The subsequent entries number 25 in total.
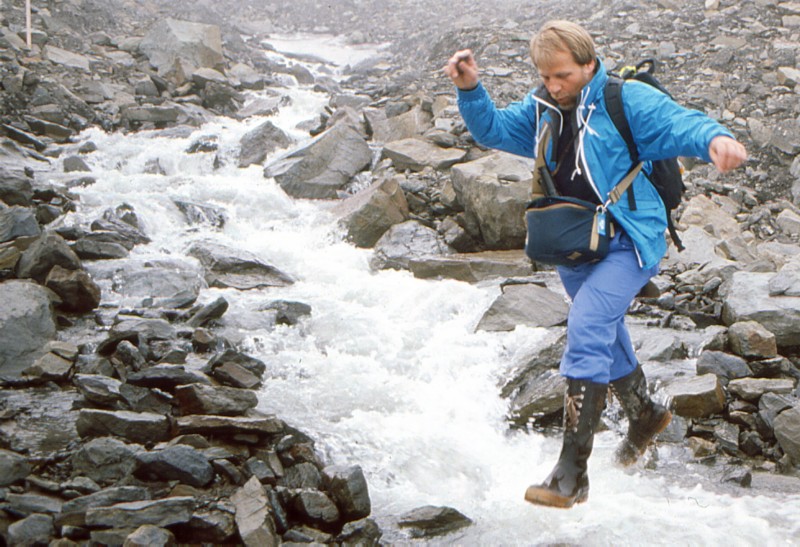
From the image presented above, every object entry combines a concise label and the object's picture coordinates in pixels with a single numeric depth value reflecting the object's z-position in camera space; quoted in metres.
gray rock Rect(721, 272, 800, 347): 6.15
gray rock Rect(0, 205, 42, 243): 7.98
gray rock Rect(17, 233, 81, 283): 7.21
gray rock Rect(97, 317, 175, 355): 6.08
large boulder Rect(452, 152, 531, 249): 9.38
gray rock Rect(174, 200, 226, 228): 10.91
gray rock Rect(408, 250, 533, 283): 8.80
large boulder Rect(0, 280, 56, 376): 5.83
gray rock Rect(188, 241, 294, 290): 8.67
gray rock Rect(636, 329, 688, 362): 6.21
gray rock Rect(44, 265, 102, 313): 7.13
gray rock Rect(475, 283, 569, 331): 7.14
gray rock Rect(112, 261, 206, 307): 7.74
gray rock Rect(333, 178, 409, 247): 10.16
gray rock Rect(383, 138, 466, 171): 11.73
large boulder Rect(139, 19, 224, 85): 18.50
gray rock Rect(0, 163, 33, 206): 9.39
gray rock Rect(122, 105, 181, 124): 15.49
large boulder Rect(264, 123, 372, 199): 12.13
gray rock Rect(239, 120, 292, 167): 13.71
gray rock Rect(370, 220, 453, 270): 9.40
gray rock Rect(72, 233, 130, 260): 8.71
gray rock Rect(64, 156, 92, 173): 12.20
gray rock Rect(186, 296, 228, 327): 7.18
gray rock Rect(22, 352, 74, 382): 5.63
